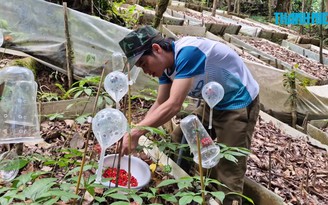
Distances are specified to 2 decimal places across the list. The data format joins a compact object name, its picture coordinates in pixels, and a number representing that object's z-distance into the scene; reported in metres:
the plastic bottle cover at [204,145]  2.32
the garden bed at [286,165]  3.59
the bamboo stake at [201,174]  1.66
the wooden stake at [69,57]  4.99
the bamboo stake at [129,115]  2.03
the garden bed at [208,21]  13.20
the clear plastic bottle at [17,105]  2.34
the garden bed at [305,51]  12.26
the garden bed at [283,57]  9.70
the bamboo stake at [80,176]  1.59
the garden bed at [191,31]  10.78
